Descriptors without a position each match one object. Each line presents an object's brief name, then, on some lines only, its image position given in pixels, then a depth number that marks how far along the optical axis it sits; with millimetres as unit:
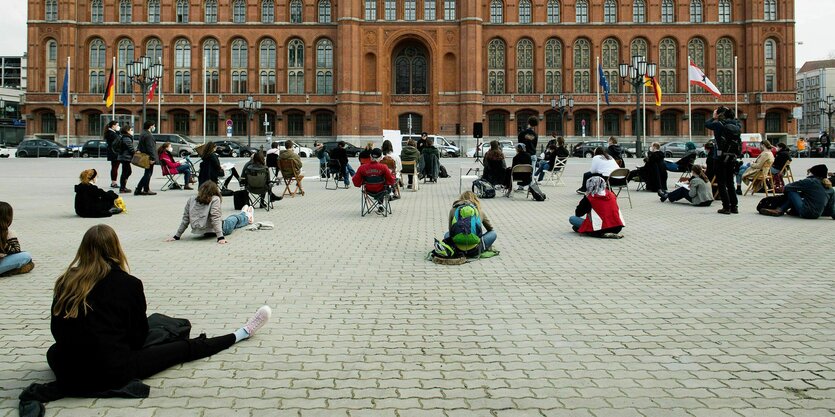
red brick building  64688
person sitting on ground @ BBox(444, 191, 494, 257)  9500
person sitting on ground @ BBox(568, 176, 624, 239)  11875
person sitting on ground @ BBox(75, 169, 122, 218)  14305
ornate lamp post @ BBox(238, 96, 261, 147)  57406
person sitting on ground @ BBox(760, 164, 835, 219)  14516
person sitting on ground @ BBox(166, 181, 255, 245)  11273
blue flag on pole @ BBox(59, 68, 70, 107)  54344
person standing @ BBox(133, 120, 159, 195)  20156
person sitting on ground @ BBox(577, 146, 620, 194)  17953
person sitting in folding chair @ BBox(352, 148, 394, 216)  15375
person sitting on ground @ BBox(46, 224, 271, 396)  4543
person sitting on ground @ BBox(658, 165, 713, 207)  17453
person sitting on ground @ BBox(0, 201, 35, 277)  8284
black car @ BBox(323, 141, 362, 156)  58469
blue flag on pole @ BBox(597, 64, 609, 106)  52238
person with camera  15039
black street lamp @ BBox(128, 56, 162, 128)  39688
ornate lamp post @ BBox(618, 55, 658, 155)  35438
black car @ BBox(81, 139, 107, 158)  53531
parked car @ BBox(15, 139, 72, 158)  53812
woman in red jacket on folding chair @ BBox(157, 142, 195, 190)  22375
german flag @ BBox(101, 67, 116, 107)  47747
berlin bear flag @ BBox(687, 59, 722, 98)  37772
